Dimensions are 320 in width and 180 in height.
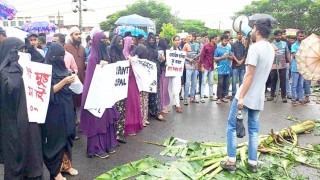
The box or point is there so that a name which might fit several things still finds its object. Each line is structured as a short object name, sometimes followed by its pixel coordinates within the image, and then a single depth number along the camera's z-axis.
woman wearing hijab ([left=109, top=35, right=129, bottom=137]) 5.48
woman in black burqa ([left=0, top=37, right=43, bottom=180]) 3.22
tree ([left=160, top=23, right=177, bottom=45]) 33.75
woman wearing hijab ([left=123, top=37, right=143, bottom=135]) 6.07
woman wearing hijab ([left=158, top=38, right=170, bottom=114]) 7.93
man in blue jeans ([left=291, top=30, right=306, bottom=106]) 8.55
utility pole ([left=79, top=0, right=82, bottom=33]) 32.16
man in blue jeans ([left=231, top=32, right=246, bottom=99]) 9.04
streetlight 32.61
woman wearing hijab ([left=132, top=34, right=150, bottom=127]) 6.47
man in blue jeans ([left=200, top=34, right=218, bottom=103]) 9.08
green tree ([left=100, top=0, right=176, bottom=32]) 47.14
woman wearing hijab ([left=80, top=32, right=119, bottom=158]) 4.80
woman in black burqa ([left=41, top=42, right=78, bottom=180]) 3.92
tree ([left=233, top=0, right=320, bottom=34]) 28.14
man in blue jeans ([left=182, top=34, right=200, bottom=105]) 8.75
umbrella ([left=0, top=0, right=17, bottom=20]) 8.71
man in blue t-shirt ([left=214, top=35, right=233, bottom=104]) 8.78
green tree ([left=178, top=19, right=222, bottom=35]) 51.72
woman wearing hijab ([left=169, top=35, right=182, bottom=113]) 7.97
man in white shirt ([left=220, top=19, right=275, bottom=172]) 4.00
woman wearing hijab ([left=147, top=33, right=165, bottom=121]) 7.07
